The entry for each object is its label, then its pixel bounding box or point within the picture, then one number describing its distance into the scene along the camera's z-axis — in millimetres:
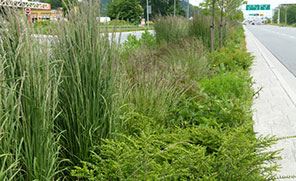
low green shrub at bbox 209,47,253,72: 6214
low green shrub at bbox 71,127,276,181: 1874
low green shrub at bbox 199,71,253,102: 4030
